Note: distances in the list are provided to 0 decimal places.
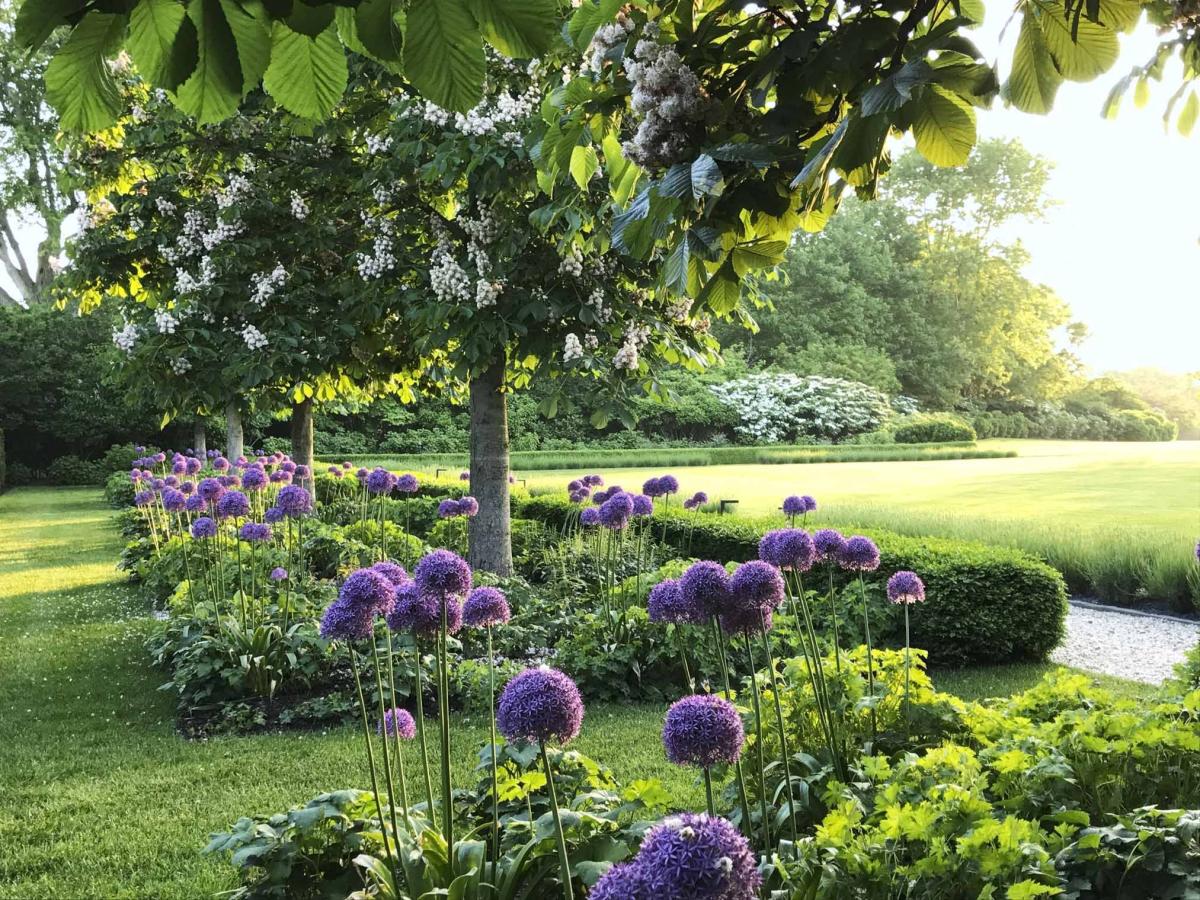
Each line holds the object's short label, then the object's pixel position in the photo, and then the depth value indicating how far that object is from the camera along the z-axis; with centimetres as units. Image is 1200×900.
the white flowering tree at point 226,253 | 682
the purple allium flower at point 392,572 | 255
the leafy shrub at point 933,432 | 3008
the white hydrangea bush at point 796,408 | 3083
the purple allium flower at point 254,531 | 525
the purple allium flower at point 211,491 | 555
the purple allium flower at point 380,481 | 723
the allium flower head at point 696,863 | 95
